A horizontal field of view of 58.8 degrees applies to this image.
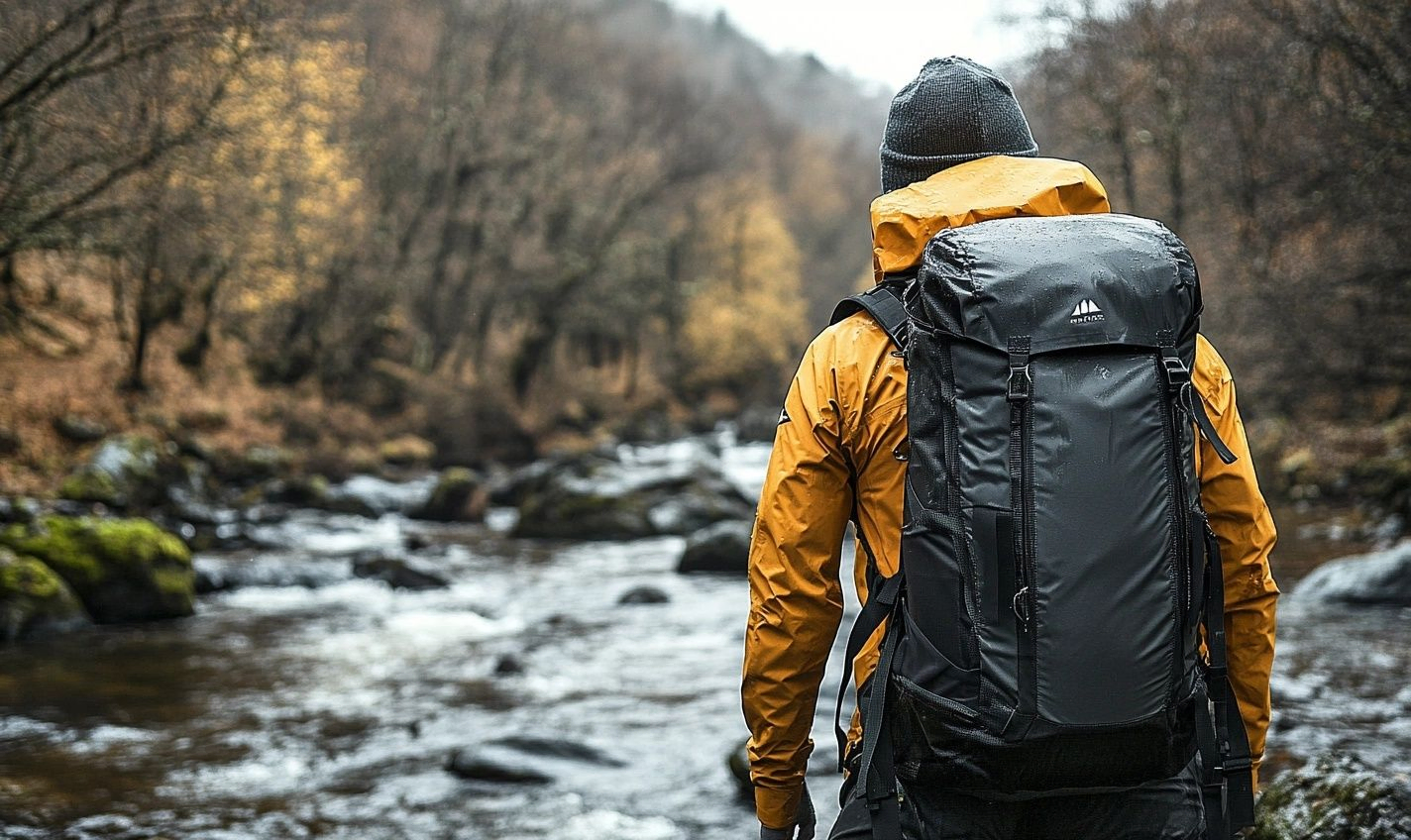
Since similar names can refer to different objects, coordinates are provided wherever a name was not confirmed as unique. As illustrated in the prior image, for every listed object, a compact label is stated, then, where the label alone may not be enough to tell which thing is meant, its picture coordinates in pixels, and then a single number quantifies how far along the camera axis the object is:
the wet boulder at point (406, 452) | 28.48
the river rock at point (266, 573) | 14.44
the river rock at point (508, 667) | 10.86
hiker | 2.12
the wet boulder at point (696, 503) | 20.53
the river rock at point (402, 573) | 14.93
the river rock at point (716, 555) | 16.53
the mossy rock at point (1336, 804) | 4.72
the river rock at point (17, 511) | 14.30
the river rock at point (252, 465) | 23.23
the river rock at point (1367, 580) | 11.55
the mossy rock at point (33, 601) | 11.35
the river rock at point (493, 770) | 7.75
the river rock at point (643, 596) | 14.31
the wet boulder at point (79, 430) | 20.44
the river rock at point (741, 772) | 7.35
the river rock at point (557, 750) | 8.12
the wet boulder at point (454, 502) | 21.73
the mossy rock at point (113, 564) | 12.34
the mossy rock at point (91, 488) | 17.77
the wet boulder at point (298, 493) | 21.89
